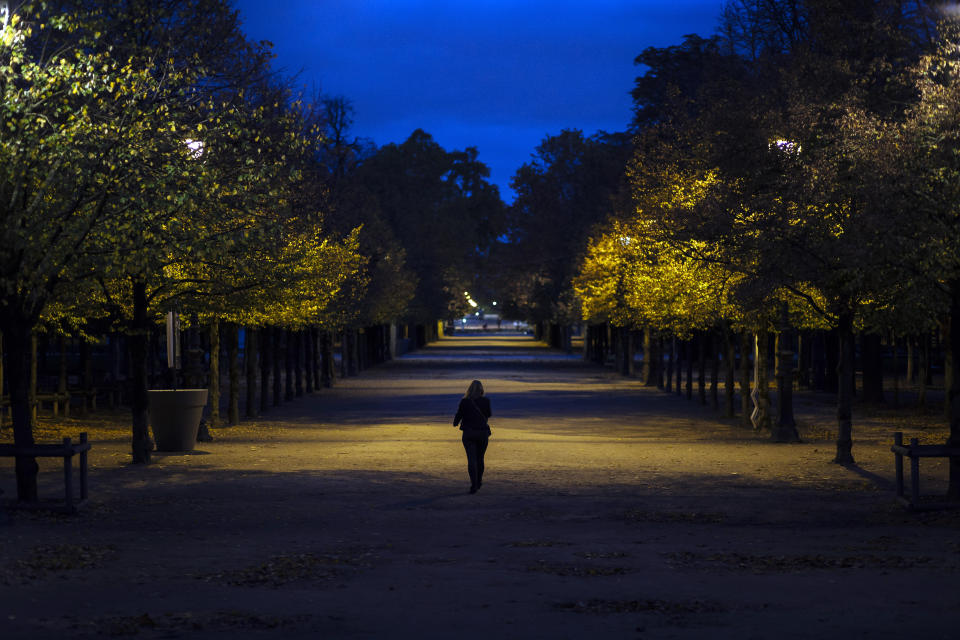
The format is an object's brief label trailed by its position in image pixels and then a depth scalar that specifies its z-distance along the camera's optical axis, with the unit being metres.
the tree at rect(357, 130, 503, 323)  84.62
